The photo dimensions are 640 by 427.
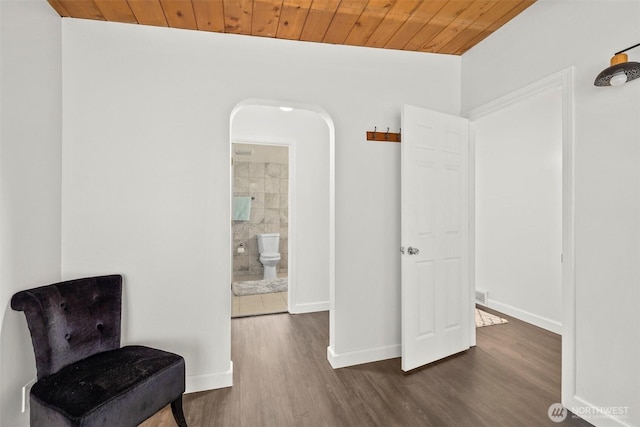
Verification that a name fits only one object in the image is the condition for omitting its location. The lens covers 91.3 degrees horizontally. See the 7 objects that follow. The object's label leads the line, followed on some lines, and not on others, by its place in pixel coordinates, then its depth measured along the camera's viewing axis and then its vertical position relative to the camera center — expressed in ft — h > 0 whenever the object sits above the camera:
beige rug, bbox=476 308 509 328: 10.75 -3.76
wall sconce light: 4.77 +2.22
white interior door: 7.66 -0.60
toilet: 18.02 -2.33
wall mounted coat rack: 8.25 +2.05
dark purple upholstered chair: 4.45 -2.60
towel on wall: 18.85 +0.31
